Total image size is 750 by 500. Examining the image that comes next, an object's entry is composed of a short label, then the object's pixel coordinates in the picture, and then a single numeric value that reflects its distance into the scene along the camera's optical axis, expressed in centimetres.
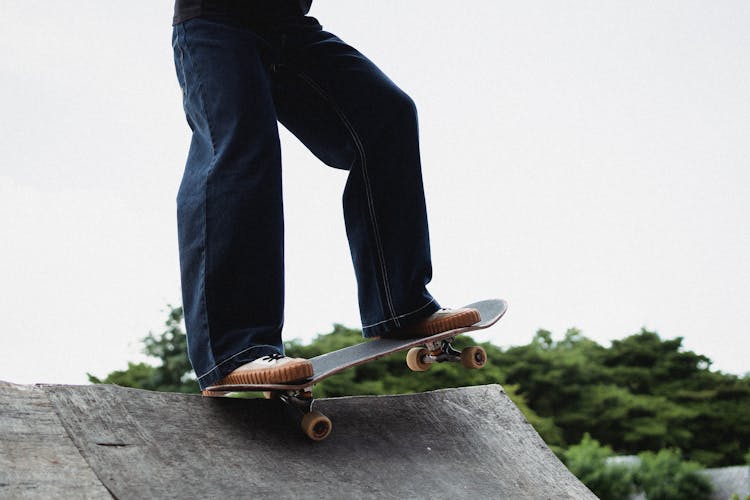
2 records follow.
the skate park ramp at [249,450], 184
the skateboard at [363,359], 228
